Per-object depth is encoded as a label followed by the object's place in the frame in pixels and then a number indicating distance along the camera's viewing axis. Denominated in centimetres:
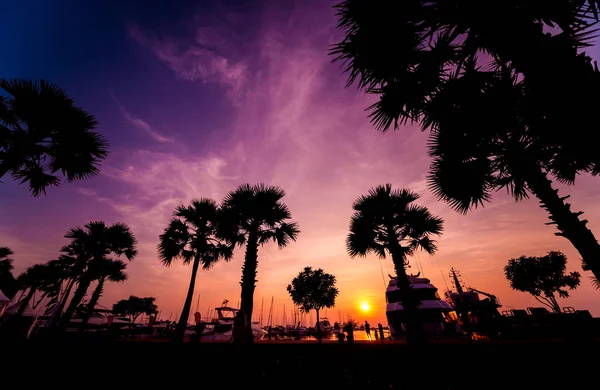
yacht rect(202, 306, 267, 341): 1986
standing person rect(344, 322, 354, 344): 1341
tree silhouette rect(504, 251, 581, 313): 2864
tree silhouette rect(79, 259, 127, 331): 2119
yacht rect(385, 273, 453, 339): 2058
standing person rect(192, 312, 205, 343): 1185
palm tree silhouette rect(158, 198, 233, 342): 1591
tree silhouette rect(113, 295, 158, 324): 6198
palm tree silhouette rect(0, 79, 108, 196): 755
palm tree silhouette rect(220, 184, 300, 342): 1369
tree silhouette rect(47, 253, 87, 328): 2114
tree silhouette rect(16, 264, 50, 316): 3162
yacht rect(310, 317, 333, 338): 3426
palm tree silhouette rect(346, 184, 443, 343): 1297
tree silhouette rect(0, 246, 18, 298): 3042
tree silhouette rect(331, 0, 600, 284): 341
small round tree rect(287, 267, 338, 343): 2975
